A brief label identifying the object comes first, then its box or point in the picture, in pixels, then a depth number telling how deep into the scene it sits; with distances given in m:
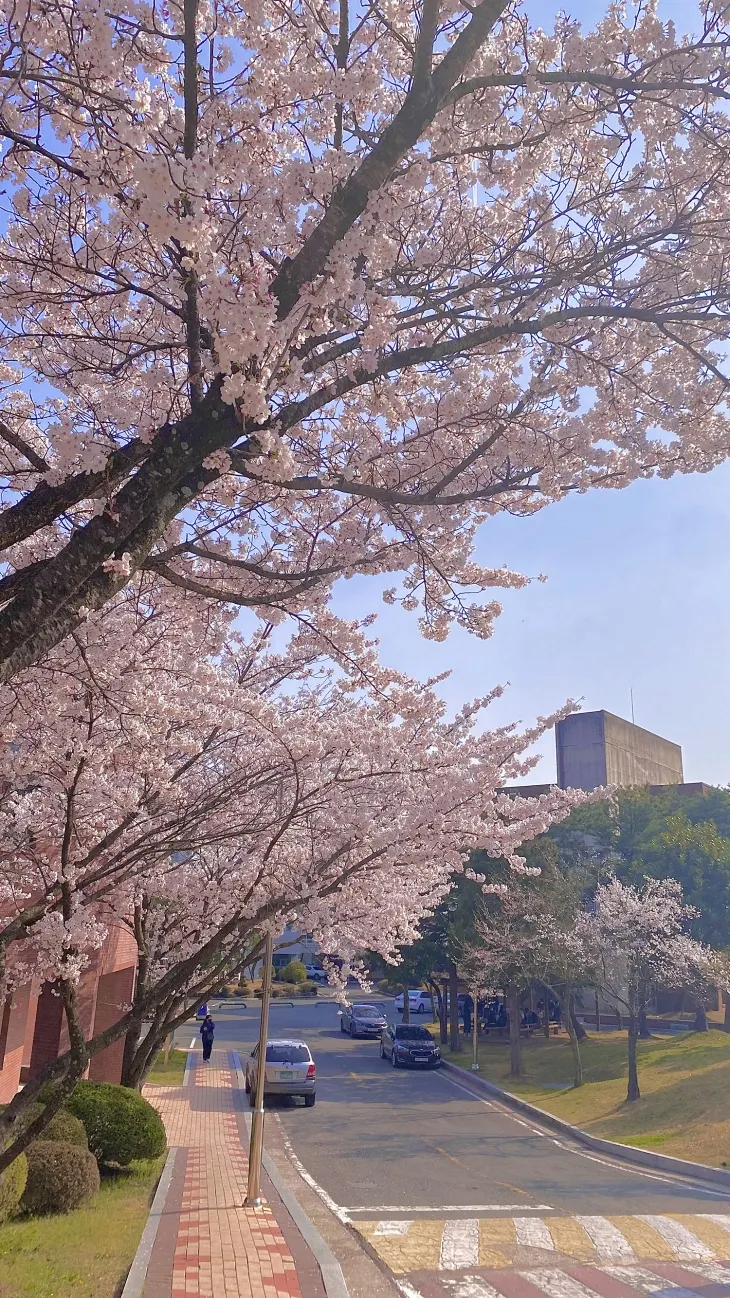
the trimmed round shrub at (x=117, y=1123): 11.65
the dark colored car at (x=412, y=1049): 28.12
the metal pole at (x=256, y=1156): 10.30
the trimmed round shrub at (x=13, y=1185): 8.75
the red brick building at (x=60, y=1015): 16.45
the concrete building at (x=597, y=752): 48.84
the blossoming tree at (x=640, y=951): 23.11
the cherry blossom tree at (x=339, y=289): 3.60
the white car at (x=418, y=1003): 51.19
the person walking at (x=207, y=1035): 27.06
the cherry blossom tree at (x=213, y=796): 6.31
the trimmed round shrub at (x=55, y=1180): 9.69
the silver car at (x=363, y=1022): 37.62
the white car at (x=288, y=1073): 20.59
